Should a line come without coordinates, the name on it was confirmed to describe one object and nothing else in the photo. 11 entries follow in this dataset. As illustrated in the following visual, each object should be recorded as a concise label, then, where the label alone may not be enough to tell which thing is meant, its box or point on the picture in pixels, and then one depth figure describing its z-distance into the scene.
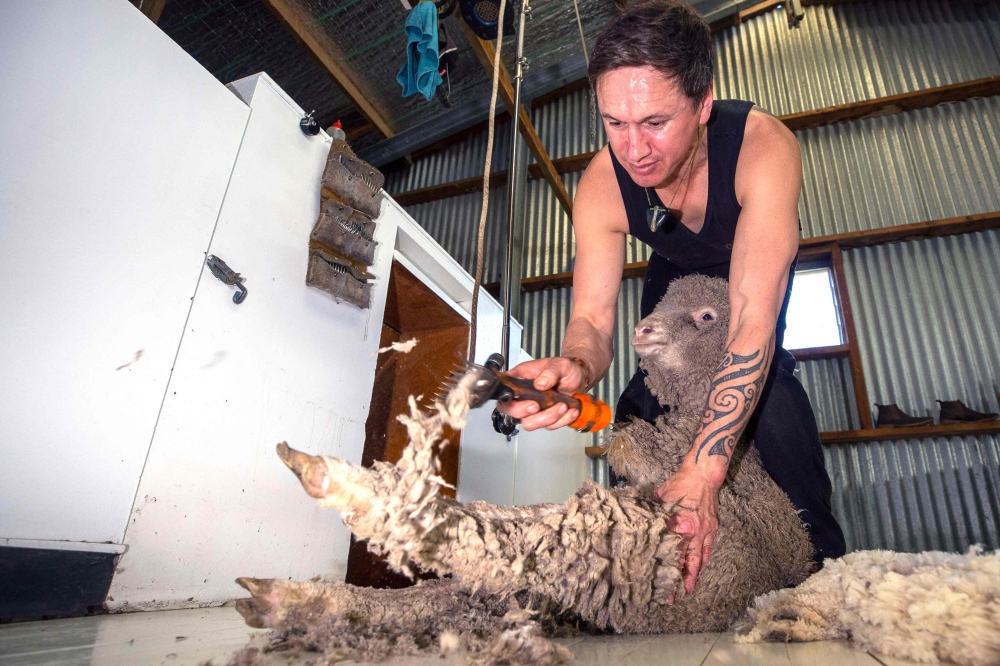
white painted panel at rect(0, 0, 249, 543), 1.37
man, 1.25
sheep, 0.72
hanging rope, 1.56
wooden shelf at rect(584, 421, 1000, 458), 4.73
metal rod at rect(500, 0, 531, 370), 2.03
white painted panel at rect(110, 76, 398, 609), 1.66
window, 5.69
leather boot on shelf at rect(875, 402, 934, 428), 4.88
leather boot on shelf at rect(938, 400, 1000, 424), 4.73
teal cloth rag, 3.61
